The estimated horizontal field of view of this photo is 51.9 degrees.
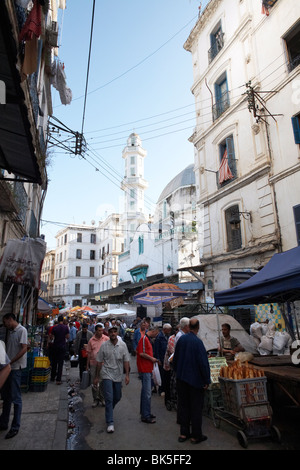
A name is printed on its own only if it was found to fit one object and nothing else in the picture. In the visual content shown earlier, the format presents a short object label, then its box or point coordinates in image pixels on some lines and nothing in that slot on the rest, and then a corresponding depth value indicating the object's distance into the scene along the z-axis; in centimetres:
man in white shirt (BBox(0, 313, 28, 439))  491
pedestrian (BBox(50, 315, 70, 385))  947
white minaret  3862
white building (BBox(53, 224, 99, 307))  5462
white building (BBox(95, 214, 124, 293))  4688
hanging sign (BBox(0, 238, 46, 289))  771
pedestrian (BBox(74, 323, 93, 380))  986
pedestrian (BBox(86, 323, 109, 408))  779
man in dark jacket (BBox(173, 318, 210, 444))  473
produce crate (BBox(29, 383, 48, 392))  795
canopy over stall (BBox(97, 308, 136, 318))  1852
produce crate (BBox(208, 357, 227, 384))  609
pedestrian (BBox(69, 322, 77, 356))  1498
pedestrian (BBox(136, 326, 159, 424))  582
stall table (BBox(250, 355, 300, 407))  491
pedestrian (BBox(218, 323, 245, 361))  766
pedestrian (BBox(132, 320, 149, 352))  852
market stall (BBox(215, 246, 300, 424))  521
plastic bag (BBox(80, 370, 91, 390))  857
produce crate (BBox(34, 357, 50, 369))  805
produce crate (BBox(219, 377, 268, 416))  483
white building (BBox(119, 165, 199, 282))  2325
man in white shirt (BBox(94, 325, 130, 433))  543
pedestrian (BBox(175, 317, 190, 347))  595
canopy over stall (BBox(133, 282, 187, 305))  1533
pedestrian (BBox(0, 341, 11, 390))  421
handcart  465
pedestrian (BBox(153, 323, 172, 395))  780
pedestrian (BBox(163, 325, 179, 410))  691
